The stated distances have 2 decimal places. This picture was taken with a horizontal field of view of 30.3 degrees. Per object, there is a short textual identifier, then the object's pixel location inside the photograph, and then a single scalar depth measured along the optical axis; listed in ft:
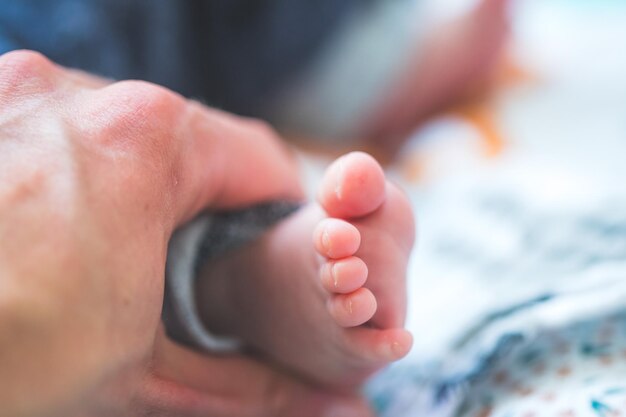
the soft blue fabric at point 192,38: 0.82
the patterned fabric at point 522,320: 0.62
